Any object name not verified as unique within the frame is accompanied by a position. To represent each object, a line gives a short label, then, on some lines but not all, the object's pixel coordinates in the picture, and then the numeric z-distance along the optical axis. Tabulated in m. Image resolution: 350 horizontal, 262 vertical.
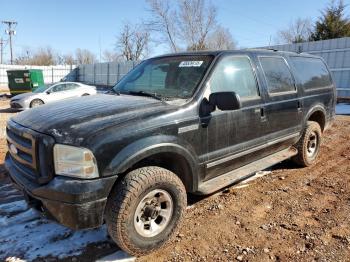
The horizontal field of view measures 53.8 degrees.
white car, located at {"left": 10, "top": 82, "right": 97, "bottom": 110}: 15.77
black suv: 2.84
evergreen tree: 27.00
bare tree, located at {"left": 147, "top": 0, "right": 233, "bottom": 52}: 33.47
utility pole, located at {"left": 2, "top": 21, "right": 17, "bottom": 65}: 59.25
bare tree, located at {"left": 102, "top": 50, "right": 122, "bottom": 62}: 66.50
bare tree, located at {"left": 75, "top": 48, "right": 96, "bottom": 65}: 77.81
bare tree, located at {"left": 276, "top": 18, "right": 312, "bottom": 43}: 48.44
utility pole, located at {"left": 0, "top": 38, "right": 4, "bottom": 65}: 67.88
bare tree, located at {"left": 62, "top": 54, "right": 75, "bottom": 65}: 76.56
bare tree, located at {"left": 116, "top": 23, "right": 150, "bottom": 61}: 62.09
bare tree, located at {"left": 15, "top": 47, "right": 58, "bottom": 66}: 67.12
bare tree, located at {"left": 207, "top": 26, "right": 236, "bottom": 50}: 35.49
